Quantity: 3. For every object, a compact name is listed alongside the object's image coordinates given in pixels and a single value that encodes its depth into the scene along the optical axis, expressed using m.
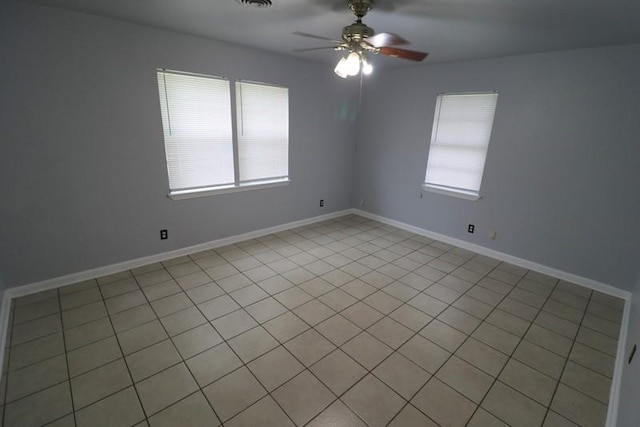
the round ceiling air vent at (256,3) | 2.03
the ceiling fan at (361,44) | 1.93
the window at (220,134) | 3.17
